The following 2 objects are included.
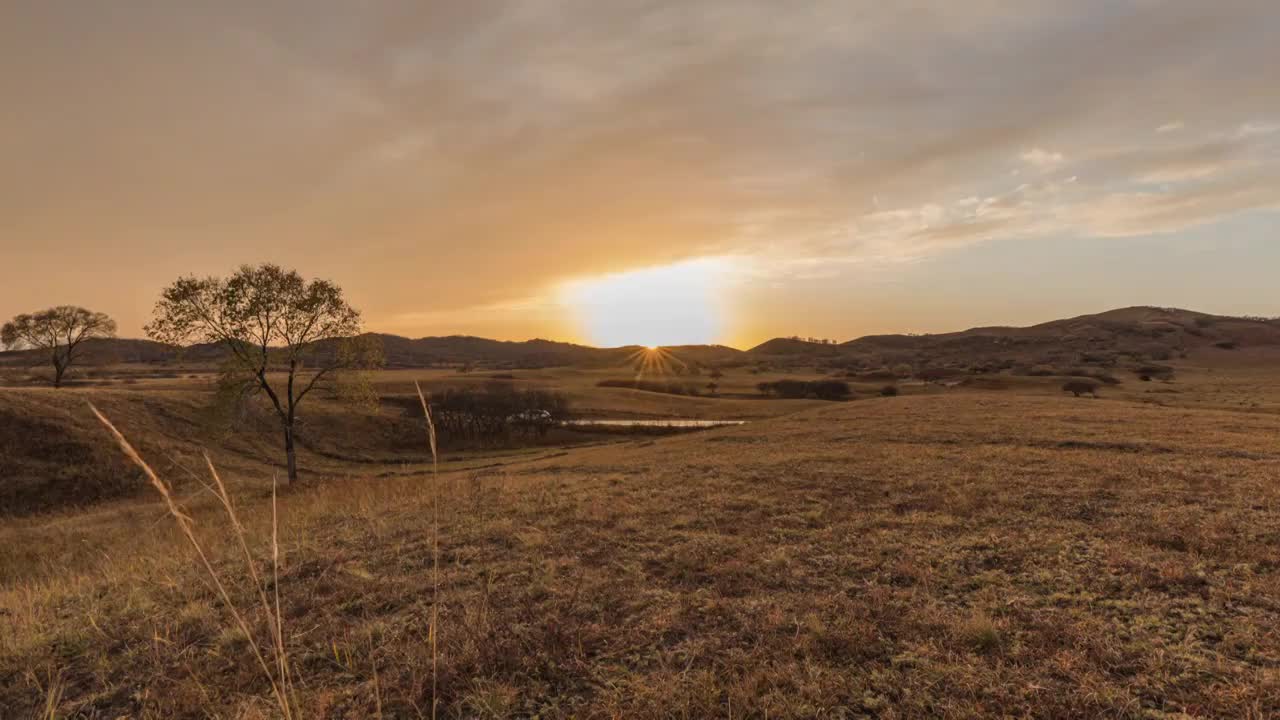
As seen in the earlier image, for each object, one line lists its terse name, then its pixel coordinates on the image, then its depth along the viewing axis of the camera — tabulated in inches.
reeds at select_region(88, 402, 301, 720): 98.6
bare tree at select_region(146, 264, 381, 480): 1272.1
